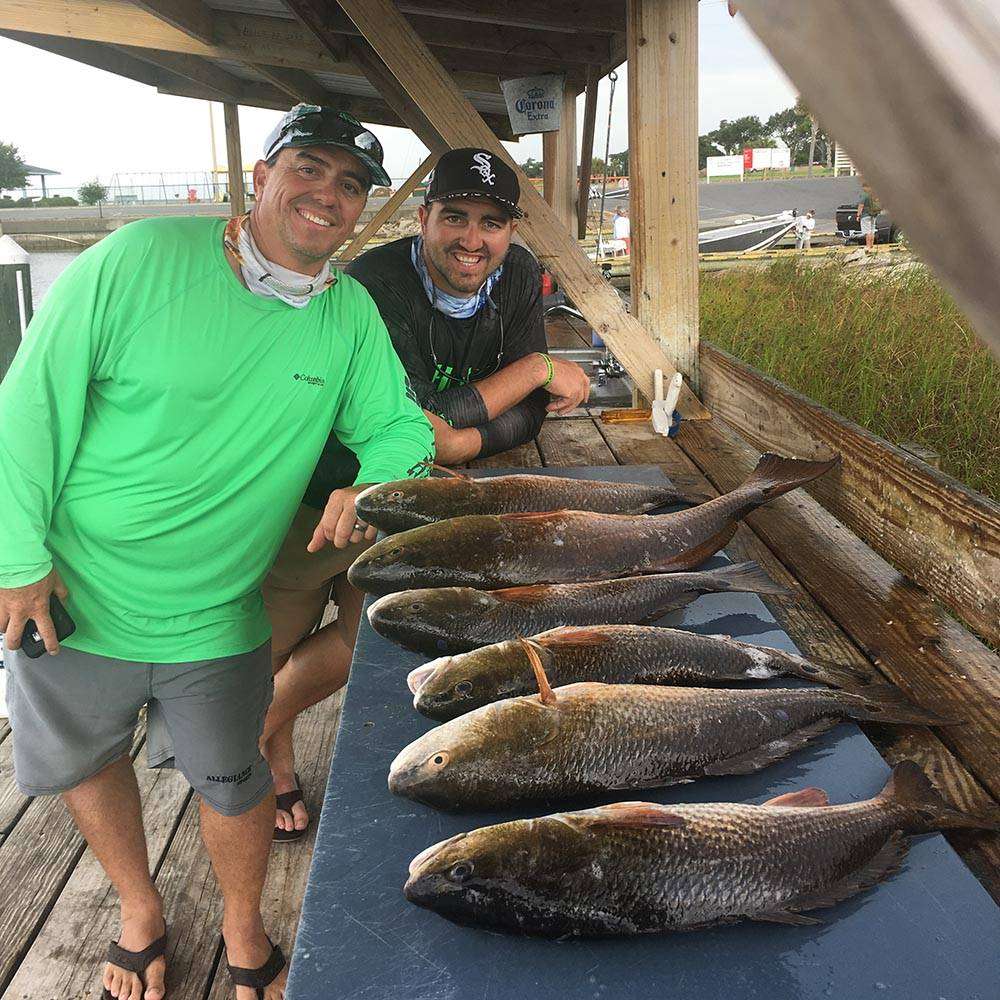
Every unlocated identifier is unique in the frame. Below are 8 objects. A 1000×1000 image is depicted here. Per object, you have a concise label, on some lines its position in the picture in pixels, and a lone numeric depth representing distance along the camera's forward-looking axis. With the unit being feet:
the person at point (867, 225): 70.62
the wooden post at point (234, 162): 43.93
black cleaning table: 4.05
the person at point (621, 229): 63.41
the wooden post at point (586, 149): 33.19
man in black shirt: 12.38
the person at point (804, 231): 75.41
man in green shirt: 8.36
